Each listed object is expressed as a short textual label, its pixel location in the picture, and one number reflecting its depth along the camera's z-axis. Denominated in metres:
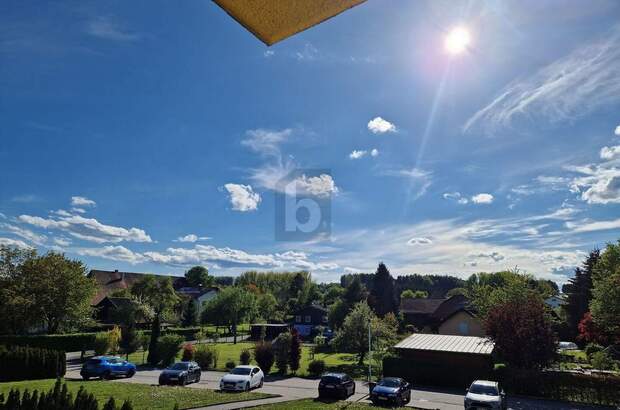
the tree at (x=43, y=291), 35.97
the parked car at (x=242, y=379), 22.02
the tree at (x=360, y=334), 30.77
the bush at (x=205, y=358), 31.20
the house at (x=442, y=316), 41.25
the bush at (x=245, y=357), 29.92
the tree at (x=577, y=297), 49.00
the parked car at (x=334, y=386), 20.77
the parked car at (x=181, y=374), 23.52
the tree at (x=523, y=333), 23.39
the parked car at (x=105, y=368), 24.61
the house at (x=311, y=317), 70.00
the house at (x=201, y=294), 86.29
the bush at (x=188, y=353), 31.77
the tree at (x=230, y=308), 54.29
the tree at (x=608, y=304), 25.44
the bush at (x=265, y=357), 29.22
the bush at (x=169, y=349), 32.53
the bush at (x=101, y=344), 33.97
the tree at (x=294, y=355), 28.91
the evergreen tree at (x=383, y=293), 61.22
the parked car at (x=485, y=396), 17.84
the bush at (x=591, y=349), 37.09
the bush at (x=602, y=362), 27.61
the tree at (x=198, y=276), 121.31
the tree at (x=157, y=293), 50.50
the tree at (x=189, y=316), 66.56
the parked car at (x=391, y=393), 19.41
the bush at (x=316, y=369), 28.45
